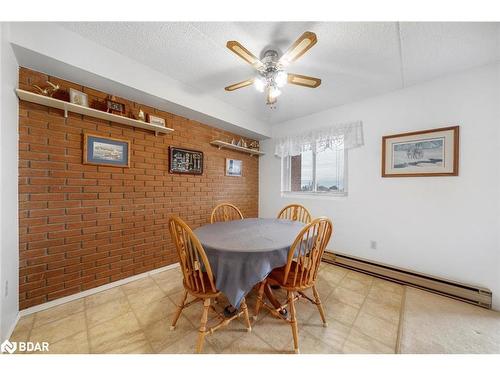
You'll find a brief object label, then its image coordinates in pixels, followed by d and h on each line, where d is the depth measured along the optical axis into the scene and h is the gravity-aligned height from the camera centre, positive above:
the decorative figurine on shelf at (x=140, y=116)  2.03 +0.78
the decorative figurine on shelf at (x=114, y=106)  1.86 +0.83
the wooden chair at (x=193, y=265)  1.15 -0.54
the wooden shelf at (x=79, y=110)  1.44 +0.70
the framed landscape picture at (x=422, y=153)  1.94 +0.39
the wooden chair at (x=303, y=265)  1.25 -0.60
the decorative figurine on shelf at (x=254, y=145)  3.54 +0.80
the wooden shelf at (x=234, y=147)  2.88 +0.66
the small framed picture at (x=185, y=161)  2.45 +0.35
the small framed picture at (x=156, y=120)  2.18 +0.80
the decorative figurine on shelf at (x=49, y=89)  1.53 +0.82
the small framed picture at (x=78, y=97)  1.65 +0.82
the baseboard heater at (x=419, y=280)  1.73 -1.06
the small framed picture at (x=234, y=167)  3.19 +0.33
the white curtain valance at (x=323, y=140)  2.60 +0.75
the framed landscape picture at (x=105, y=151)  1.80 +0.36
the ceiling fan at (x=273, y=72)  1.26 +0.94
